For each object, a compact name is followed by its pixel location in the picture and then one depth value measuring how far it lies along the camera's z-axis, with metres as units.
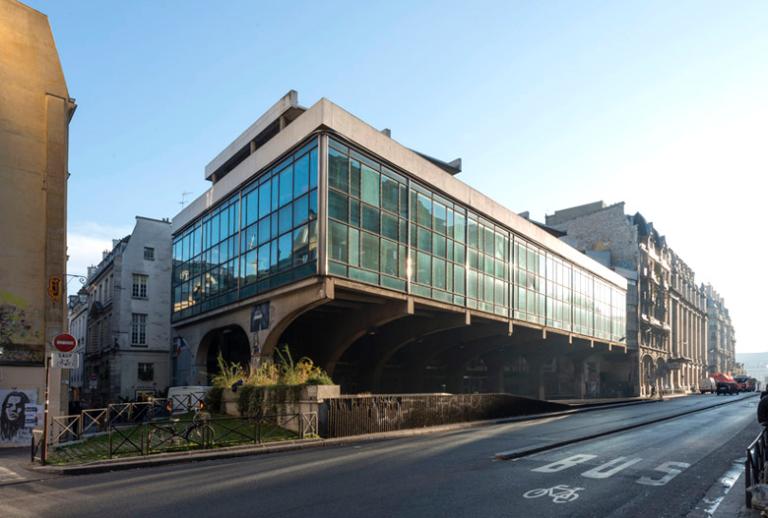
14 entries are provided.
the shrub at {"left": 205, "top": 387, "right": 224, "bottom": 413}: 25.28
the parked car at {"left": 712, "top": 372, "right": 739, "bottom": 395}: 72.38
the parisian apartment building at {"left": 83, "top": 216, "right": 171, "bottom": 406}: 45.28
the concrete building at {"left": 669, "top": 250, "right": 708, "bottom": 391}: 95.44
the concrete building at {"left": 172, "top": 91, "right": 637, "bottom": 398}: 27.38
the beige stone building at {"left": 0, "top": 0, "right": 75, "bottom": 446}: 21.53
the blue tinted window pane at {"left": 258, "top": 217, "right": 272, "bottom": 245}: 30.70
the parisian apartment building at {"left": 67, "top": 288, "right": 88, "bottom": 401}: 57.68
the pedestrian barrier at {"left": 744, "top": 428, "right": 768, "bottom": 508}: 8.96
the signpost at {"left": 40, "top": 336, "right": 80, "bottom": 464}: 14.99
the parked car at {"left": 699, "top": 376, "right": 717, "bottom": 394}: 89.55
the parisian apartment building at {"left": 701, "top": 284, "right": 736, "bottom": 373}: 141.88
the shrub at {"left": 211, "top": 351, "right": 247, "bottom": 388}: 25.09
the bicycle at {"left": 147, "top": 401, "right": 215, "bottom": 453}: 16.88
